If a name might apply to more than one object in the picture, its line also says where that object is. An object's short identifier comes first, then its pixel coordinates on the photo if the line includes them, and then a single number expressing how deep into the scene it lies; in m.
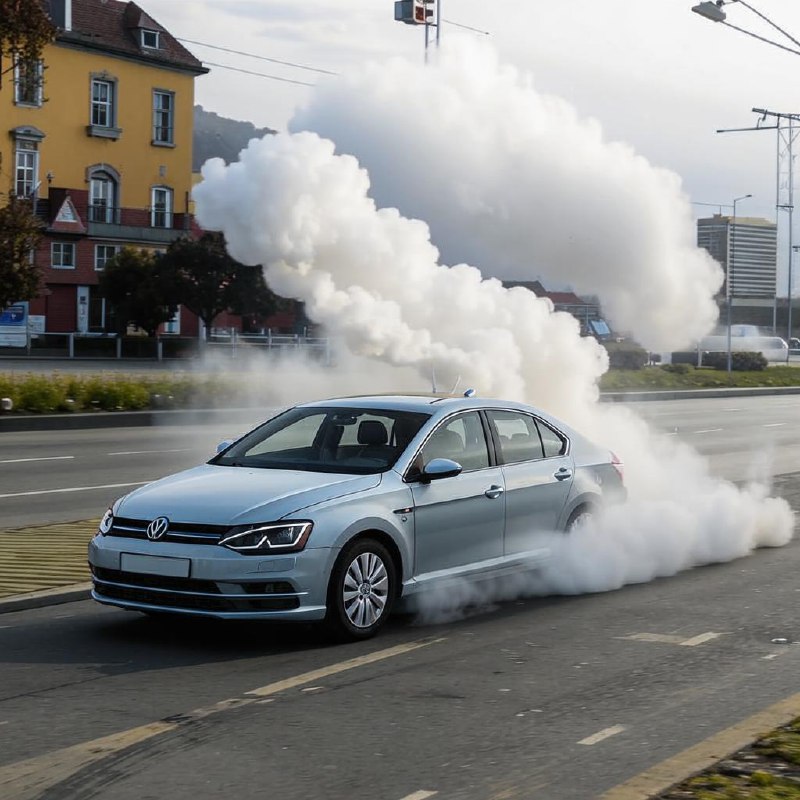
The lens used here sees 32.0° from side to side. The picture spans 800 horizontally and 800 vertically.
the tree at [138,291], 53.09
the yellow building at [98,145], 59.34
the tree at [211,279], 53.31
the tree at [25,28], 25.98
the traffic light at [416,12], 26.22
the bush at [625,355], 48.97
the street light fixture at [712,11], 21.50
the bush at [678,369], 50.20
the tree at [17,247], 26.73
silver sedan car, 7.42
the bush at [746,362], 57.50
